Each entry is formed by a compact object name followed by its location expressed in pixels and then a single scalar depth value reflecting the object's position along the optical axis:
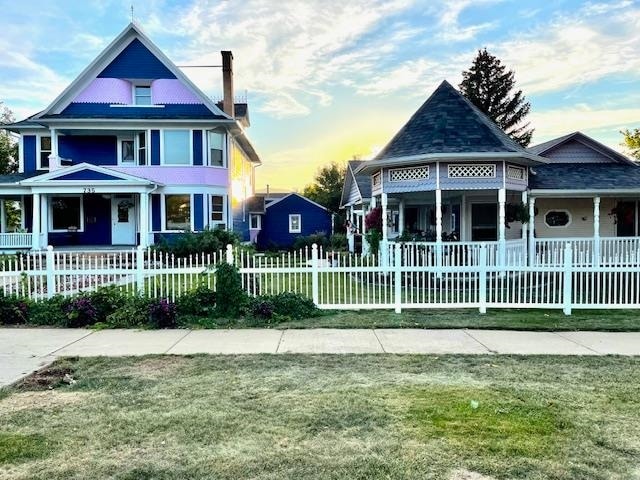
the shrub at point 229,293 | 9.27
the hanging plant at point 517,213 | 15.40
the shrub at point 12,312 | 9.02
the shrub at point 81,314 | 8.88
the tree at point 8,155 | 36.12
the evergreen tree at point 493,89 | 44.19
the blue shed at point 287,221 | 33.88
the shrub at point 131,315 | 8.87
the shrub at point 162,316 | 8.80
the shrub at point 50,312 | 9.05
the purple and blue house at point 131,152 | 21.53
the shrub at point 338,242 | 29.04
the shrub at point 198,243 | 19.31
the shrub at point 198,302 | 9.28
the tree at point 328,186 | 51.30
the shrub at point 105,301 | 9.15
